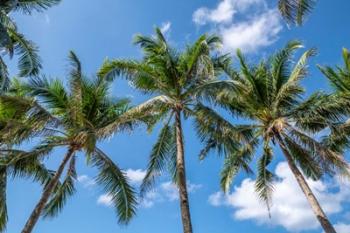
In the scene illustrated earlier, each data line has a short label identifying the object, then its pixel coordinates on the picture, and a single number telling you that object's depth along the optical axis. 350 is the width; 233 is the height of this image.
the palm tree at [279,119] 15.67
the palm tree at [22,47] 13.11
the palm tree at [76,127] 14.34
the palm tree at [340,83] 18.16
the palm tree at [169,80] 14.50
